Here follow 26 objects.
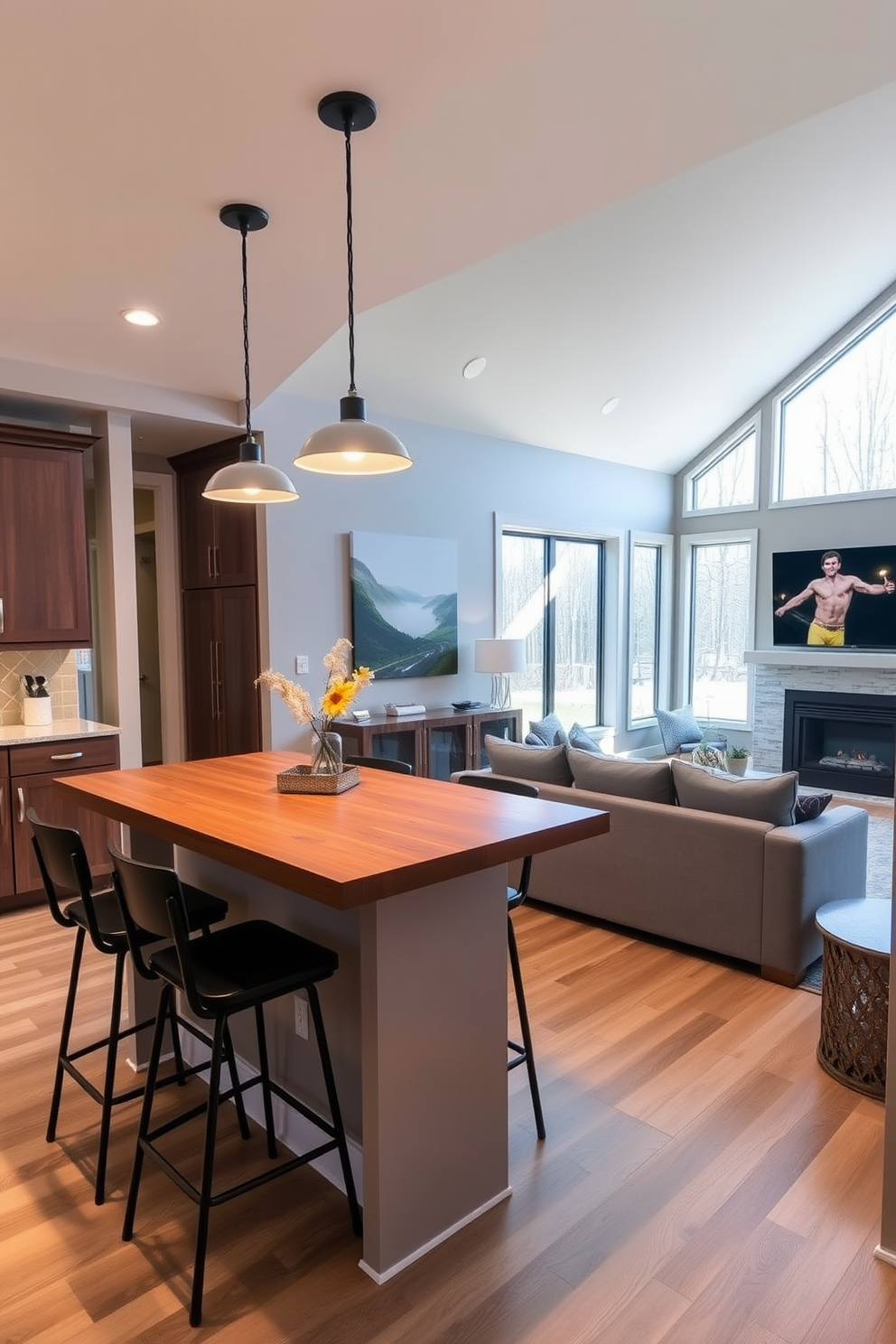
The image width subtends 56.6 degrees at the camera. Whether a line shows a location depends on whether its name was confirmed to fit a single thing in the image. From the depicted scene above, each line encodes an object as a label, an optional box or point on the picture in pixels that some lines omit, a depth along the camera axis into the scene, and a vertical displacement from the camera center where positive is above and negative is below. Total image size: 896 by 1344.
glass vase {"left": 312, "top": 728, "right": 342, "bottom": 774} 2.54 -0.39
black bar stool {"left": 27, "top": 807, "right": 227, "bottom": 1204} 2.16 -0.81
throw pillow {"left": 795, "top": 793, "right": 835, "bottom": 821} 3.49 -0.76
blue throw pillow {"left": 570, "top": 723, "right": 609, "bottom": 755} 4.62 -0.63
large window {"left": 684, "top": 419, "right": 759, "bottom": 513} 7.93 +1.46
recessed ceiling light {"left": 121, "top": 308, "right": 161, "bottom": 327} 3.70 +1.41
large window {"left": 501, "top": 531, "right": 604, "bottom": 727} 7.03 +0.08
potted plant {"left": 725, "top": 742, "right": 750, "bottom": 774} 6.04 -0.98
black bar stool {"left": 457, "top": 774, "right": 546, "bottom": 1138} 2.37 -1.14
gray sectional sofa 3.31 -0.99
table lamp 6.02 -0.20
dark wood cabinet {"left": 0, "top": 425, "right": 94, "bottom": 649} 4.22 +0.47
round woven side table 2.55 -1.18
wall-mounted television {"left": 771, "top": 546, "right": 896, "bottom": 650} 6.98 +0.25
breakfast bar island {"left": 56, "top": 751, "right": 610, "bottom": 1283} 1.78 -0.77
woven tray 2.48 -0.46
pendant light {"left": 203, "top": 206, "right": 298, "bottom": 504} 2.75 +0.51
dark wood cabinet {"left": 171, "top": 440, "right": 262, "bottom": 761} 5.29 +0.11
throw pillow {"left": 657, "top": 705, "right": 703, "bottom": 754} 7.47 -0.93
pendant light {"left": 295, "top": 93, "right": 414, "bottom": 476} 2.24 +0.54
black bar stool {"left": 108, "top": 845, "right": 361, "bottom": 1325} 1.78 -0.79
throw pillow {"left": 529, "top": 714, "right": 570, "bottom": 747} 5.11 -0.65
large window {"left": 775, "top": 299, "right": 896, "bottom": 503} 7.04 +1.77
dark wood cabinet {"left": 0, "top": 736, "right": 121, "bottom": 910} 4.11 -0.86
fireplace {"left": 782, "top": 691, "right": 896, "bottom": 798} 7.02 -1.01
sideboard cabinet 5.30 -0.73
